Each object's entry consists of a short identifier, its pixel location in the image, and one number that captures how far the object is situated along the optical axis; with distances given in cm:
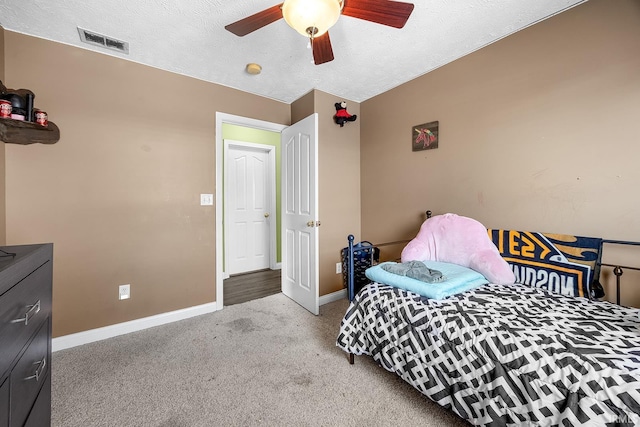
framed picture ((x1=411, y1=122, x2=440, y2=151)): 239
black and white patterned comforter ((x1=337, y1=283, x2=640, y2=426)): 89
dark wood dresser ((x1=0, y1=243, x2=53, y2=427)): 74
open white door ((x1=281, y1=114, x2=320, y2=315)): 258
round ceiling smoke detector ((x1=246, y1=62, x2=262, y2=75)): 230
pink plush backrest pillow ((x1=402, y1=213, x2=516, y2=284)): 173
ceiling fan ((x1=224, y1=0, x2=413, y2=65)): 118
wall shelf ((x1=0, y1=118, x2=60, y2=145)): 171
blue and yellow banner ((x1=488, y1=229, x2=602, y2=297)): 156
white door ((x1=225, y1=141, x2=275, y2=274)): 403
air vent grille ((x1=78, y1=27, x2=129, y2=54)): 188
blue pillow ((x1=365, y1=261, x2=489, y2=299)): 149
